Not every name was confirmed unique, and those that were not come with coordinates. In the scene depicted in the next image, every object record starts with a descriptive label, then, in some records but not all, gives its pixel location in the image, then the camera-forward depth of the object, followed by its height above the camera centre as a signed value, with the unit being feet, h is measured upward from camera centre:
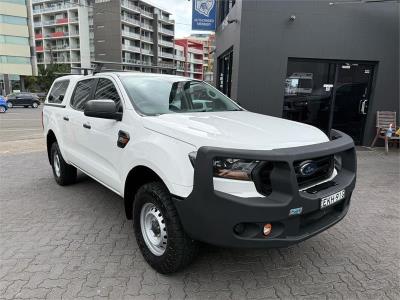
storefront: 29.04 +1.44
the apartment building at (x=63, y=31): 234.17 +27.04
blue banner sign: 40.32 +6.99
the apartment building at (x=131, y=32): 229.66 +28.94
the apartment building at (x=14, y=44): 170.71 +12.57
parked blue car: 86.20 -9.14
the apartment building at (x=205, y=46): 350.13 +28.79
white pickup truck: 8.11 -2.55
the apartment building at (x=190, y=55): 303.62 +17.08
